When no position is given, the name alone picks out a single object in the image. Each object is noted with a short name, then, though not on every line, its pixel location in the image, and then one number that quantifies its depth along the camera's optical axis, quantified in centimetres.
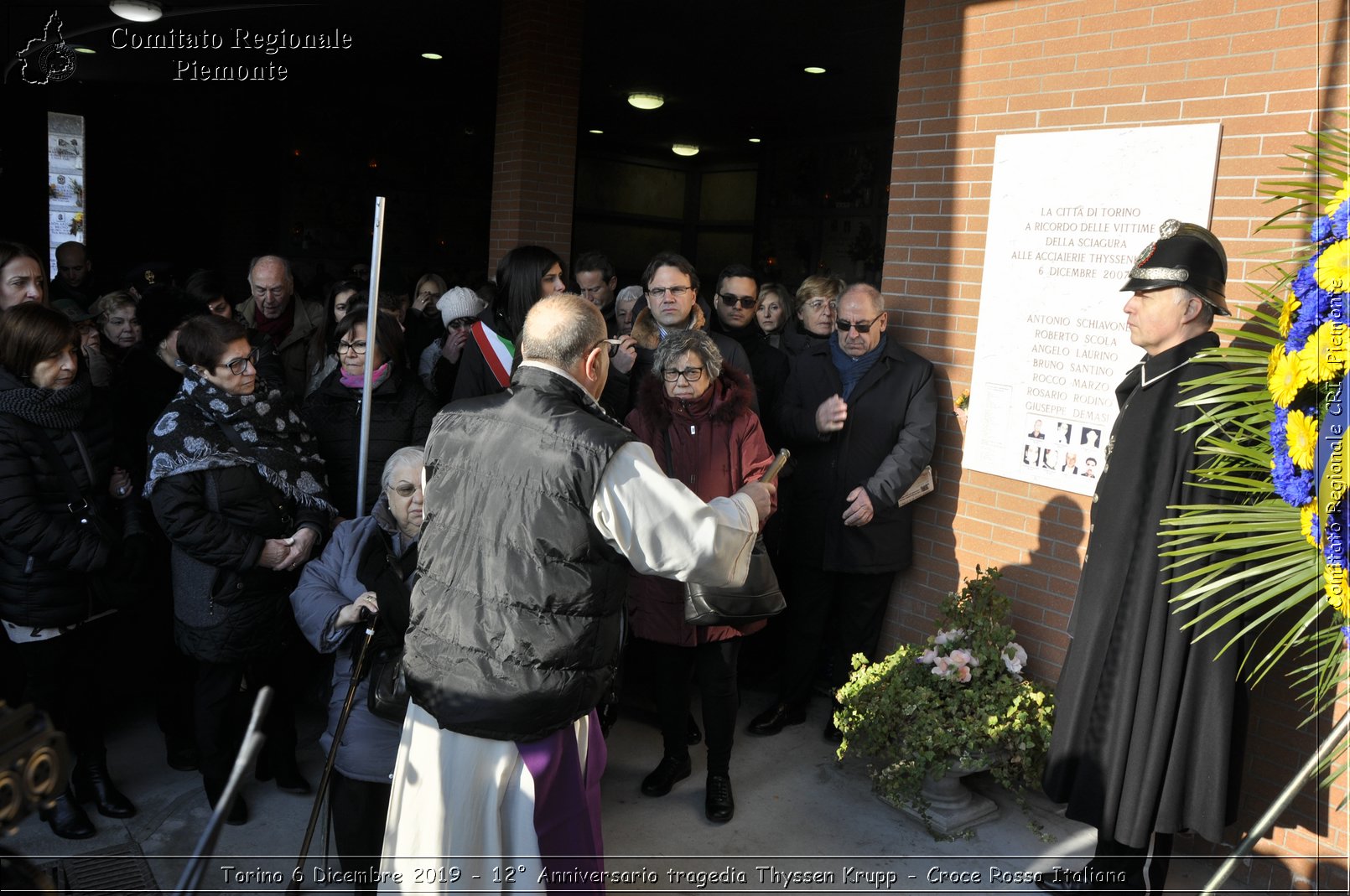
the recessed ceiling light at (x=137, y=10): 753
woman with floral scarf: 378
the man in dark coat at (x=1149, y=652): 339
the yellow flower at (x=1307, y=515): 249
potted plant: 404
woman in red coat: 411
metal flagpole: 339
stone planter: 415
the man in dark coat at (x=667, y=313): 479
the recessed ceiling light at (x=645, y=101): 1094
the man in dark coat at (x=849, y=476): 479
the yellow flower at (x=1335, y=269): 237
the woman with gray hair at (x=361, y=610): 327
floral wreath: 240
